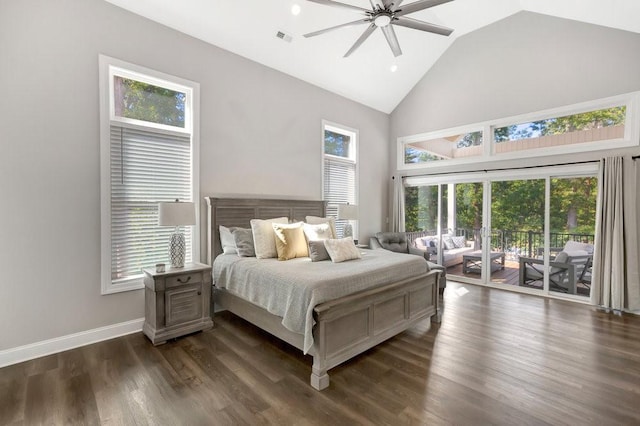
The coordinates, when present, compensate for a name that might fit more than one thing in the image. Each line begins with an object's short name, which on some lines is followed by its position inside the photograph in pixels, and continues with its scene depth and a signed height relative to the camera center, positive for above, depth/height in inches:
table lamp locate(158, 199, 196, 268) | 122.0 -4.3
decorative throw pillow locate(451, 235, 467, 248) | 228.5 -24.4
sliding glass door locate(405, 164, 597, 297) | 181.2 -11.4
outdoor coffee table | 212.7 -38.2
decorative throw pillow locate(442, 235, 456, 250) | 234.4 -25.7
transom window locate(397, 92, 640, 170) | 166.6 +50.6
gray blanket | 95.8 -26.2
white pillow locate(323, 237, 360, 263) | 130.4 -18.1
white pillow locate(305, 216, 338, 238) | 176.7 -6.2
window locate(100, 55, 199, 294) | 124.6 +21.7
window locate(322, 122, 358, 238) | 221.3 +33.4
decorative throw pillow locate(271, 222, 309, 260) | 137.0 -15.1
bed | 93.0 -39.6
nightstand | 119.3 -39.3
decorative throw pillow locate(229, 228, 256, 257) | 142.2 -15.8
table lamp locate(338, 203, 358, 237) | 201.8 -2.1
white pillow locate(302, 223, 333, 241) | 149.9 -11.3
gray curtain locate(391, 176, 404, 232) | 259.1 +4.5
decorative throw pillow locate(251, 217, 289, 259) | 139.6 -14.5
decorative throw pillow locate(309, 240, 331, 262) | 132.4 -18.6
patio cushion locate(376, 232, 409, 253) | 226.1 -24.6
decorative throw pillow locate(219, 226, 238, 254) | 148.8 -16.2
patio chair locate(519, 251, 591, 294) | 180.9 -38.9
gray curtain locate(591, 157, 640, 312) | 158.7 -14.9
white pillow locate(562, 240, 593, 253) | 177.1 -22.2
